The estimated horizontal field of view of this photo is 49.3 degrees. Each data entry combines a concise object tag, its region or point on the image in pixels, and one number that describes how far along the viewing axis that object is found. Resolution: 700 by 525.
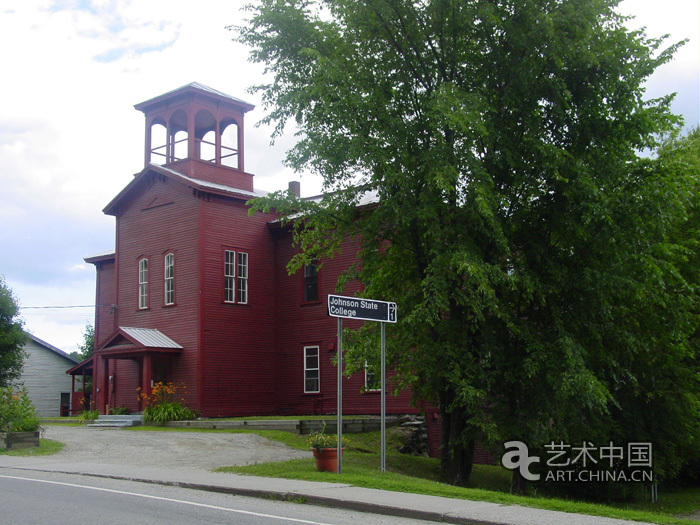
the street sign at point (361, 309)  13.30
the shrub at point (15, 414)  19.98
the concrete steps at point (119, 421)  27.53
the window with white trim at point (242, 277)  29.91
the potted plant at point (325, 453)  14.70
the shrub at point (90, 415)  30.35
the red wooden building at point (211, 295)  28.42
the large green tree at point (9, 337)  39.12
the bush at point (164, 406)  26.98
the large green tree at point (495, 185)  16.45
